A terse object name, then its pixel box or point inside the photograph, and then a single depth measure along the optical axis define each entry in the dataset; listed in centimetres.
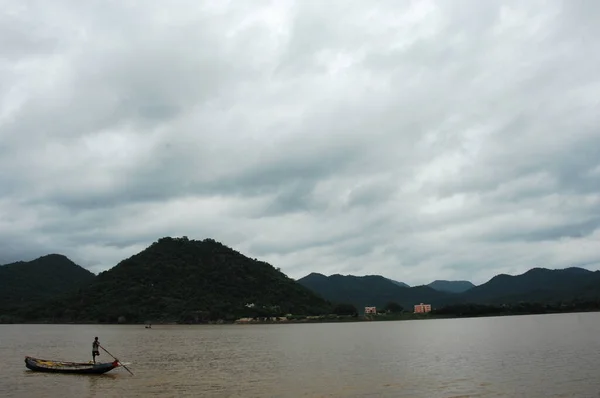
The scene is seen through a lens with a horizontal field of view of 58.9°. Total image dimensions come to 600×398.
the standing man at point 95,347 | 4124
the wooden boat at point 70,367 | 3909
